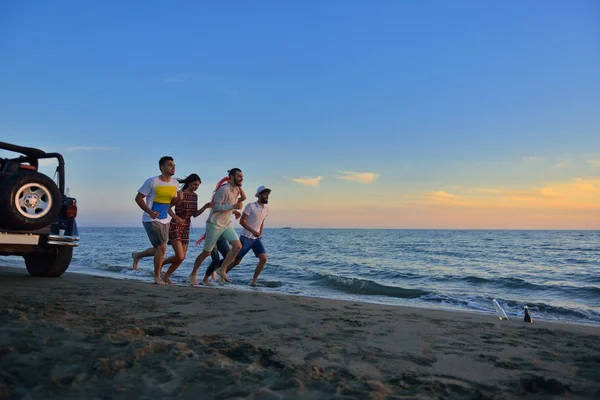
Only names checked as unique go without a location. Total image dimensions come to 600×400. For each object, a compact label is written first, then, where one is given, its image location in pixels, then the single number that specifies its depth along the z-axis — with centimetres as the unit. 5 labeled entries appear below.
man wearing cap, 826
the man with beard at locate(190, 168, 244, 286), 730
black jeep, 525
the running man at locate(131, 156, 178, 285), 665
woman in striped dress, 731
